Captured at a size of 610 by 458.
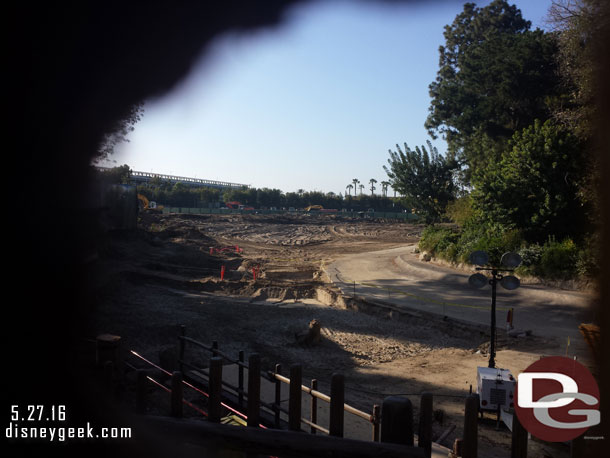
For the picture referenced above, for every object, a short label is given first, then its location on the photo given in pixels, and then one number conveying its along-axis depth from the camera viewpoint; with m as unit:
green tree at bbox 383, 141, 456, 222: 23.58
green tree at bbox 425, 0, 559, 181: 19.53
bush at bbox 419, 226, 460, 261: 17.97
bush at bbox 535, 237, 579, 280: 12.62
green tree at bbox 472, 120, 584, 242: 14.06
